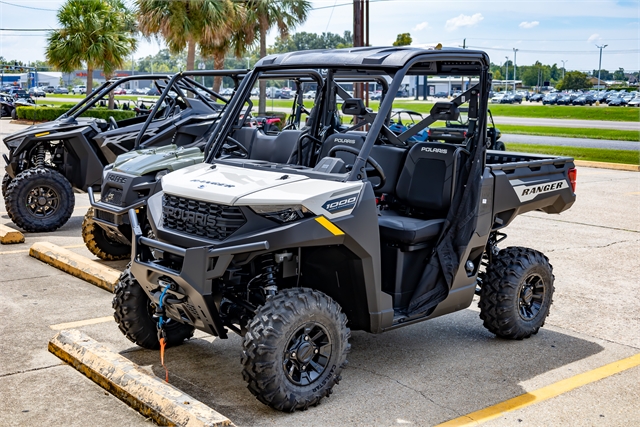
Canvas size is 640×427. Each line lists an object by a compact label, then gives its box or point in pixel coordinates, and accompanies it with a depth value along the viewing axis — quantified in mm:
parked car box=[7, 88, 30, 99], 61356
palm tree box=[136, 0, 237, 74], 28344
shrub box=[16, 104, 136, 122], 37281
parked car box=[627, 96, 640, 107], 64250
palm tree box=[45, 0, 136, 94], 36406
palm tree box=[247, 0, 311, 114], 31578
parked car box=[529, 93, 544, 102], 83250
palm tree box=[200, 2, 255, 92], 30062
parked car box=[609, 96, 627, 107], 65500
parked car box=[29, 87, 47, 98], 79925
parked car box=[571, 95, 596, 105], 69938
